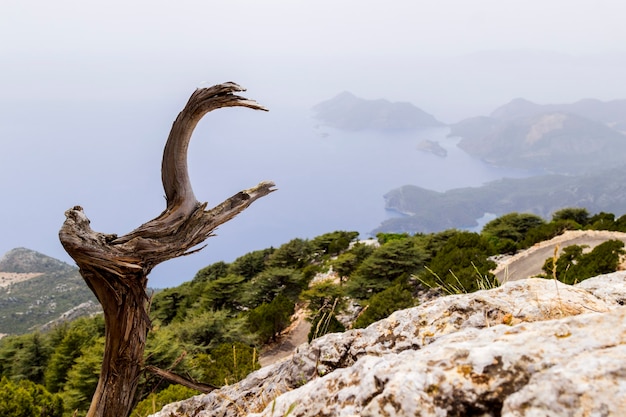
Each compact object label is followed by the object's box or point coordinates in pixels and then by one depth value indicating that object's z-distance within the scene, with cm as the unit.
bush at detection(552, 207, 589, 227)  2963
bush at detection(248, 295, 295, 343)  1962
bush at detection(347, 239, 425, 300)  2041
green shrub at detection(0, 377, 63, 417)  992
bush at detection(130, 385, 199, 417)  732
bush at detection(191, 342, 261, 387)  1062
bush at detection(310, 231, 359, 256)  3497
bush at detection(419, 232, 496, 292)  1550
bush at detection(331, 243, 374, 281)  2590
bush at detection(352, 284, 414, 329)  1421
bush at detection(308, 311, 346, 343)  1471
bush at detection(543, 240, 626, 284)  1219
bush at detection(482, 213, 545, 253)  2964
